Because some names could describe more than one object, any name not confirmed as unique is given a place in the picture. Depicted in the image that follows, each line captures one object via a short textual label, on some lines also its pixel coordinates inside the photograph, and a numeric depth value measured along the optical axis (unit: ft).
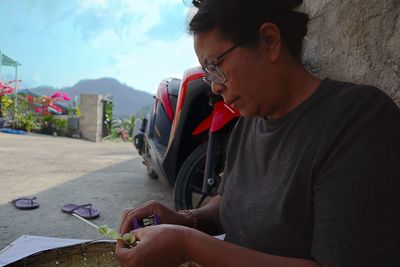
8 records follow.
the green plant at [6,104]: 36.01
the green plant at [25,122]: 37.47
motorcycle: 7.97
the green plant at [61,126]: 37.91
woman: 2.52
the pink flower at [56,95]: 40.55
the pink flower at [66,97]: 40.10
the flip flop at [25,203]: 10.78
